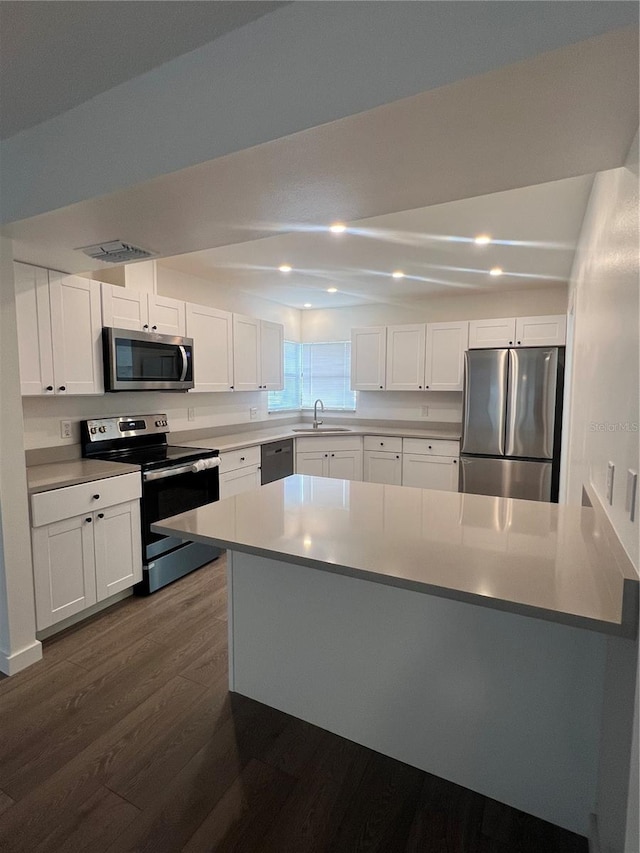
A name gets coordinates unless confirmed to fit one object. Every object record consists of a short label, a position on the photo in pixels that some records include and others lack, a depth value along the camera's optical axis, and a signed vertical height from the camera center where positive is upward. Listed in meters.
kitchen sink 5.33 -0.49
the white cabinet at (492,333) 4.39 +0.57
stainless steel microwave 2.92 +0.21
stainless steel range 2.98 -0.63
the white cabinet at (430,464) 4.62 -0.79
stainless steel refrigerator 3.94 -0.30
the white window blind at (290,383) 5.62 +0.09
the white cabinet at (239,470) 3.74 -0.71
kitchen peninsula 1.19 -0.86
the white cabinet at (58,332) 2.47 +0.34
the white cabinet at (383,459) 4.97 -0.79
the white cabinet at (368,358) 5.13 +0.37
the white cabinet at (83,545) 2.36 -0.90
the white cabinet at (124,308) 2.94 +0.56
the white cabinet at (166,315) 3.30 +0.58
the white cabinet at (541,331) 4.13 +0.56
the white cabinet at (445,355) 4.66 +0.37
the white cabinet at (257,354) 4.24 +0.36
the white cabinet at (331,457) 4.89 -0.76
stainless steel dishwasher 4.32 -0.71
